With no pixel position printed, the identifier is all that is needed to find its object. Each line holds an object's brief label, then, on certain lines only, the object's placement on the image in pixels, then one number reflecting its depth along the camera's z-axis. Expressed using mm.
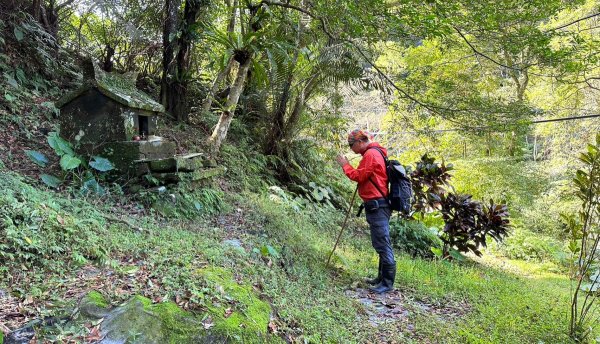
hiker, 4527
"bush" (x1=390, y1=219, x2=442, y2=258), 7277
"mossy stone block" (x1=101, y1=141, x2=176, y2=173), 5094
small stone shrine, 5090
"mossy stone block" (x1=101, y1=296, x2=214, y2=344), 2070
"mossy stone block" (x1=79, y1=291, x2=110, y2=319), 2158
